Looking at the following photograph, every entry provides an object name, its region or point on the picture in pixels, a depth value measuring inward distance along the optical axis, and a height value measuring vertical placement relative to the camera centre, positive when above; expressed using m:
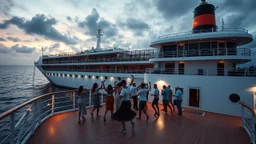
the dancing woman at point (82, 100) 5.41 -1.16
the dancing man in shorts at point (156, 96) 6.45 -1.15
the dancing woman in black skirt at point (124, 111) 4.44 -1.33
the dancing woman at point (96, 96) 5.85 -1.08
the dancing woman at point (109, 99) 5.59 -1.12
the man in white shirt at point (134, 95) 7.87 -1.36
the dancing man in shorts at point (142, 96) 5.61 -1.01
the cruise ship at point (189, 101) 4.37 -1.54
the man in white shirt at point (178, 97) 7.07 -1.32
